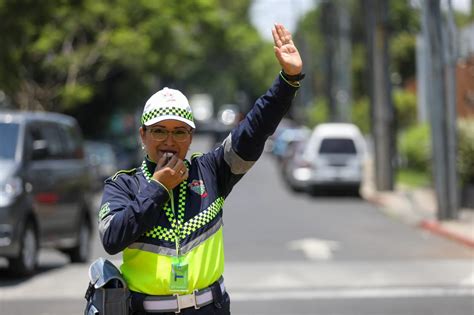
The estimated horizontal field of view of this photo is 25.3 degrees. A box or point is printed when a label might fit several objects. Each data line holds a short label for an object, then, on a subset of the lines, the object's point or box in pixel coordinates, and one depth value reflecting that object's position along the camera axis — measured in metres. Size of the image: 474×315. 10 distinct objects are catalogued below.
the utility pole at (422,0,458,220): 20.28
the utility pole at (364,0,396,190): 29.19
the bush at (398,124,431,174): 33.88
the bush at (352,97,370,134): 57.56
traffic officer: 4.27
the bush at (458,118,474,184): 22.36
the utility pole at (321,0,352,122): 47.34
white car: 29.45
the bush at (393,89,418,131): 52.19
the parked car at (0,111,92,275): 12.59
